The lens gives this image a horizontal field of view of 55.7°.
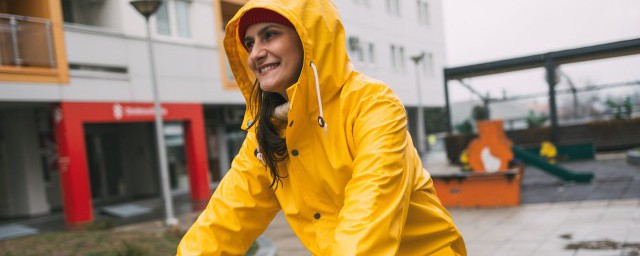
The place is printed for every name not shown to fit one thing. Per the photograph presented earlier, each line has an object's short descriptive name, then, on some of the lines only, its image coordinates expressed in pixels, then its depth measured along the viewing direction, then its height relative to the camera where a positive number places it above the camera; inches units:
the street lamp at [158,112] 492.1 +18.4
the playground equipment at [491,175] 454.0 -59.5
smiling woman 68.4 -5.1
